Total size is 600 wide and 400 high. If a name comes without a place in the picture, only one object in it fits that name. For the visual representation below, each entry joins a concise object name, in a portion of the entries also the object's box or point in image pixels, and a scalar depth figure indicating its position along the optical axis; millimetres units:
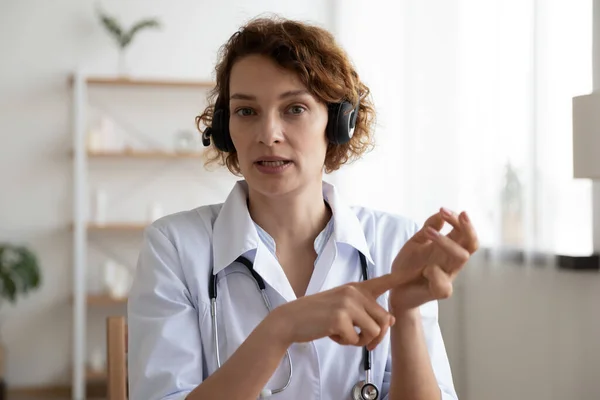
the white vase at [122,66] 4789
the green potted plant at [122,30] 4680
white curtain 2838
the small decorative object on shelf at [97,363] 4613
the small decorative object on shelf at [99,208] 4719
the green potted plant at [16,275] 4344
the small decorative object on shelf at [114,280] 4645
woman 1379
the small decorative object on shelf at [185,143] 4750
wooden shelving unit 4570
